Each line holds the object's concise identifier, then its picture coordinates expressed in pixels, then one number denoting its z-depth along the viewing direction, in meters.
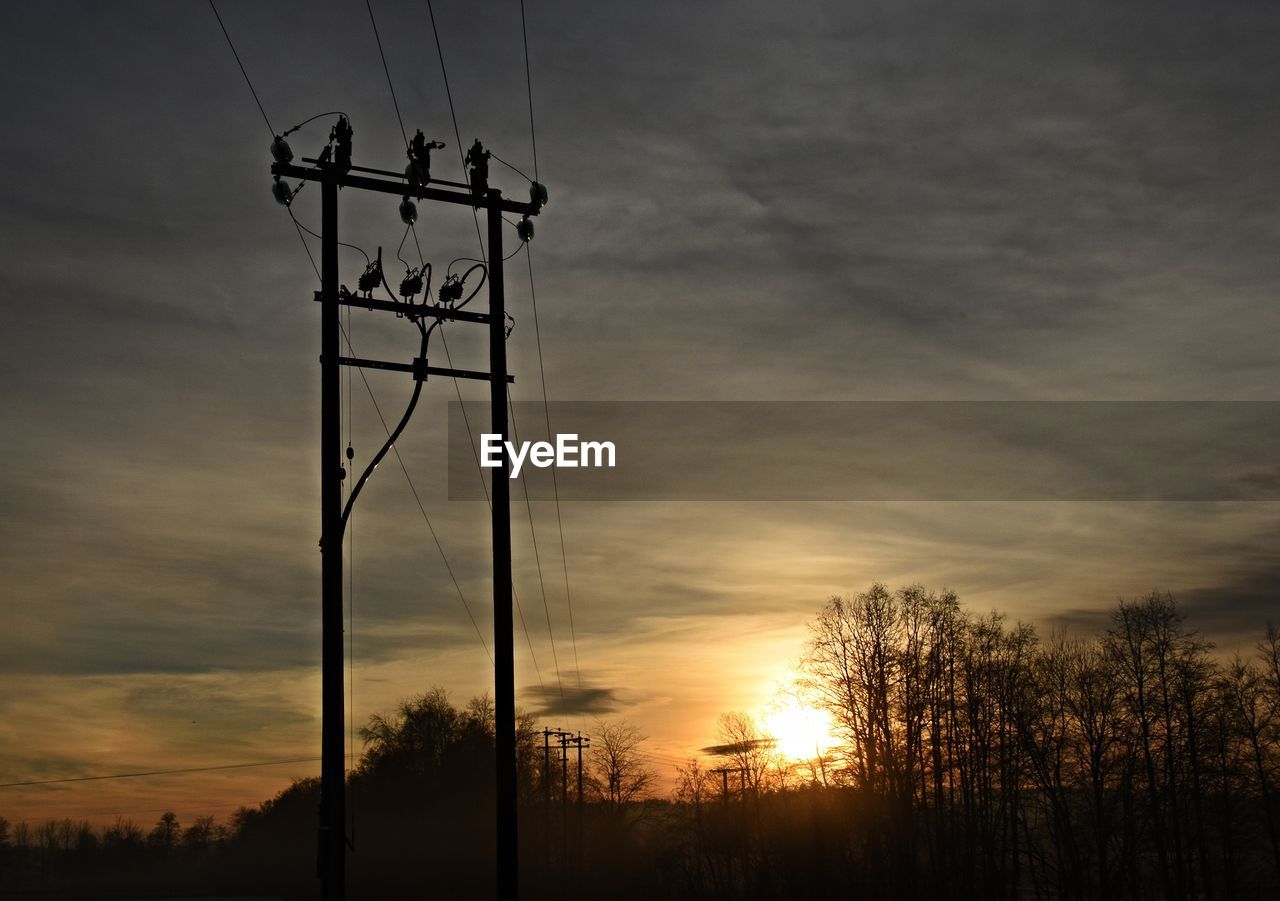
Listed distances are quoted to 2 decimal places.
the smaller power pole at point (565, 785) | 87.24
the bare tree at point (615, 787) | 121.69
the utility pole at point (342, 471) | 15.30
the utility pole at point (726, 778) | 91.39
